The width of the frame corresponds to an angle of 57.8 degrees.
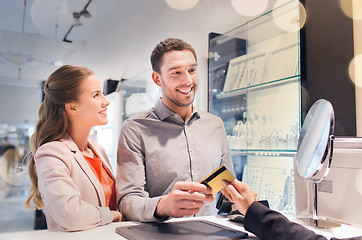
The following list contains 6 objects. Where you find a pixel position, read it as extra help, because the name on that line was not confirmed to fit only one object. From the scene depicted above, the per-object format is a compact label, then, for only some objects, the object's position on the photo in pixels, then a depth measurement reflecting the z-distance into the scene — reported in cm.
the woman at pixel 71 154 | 144
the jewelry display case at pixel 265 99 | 226
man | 171
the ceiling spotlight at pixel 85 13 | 511
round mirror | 134
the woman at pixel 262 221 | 106
